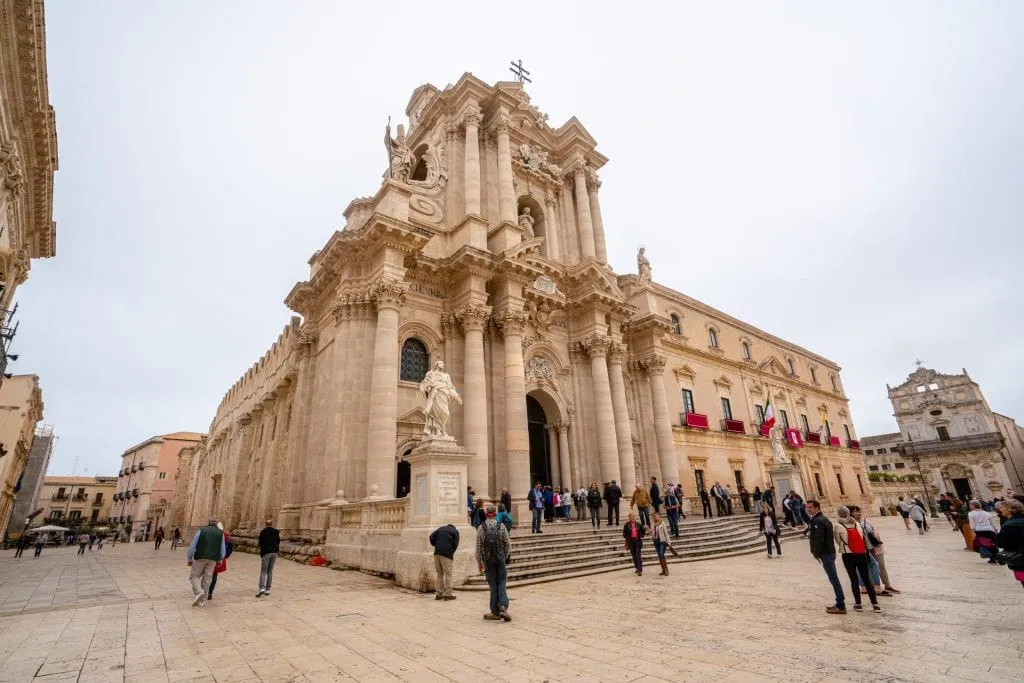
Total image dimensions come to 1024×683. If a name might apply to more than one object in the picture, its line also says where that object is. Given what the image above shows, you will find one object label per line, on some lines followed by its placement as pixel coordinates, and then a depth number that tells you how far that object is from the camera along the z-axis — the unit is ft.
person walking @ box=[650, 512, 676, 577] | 36.52
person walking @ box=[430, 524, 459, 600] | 28.43
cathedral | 55.06
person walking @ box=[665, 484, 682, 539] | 50.24
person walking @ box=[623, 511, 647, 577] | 36.76
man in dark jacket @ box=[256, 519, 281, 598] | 31.03
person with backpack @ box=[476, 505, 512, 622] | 23.24
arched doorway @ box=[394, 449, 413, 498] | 57.00
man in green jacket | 27.84
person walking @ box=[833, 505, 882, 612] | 22.12
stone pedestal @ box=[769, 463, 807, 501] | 69.67
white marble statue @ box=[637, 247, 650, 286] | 90.66
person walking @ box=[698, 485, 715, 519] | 69.31
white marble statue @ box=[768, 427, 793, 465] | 74.59
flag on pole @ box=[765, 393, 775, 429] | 104.73
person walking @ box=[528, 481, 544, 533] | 49.29
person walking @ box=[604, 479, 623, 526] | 56.18
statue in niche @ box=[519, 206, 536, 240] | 74.23
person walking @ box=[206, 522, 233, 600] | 28.68
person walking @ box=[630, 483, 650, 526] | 43.98
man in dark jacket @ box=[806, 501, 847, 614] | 22.06
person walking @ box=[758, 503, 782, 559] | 46.11
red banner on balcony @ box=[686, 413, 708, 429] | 91.56
